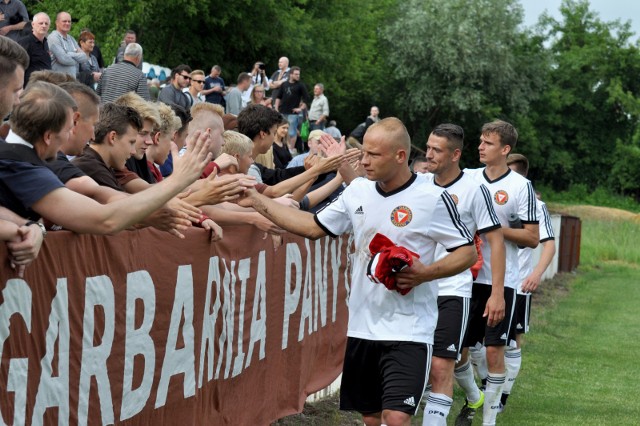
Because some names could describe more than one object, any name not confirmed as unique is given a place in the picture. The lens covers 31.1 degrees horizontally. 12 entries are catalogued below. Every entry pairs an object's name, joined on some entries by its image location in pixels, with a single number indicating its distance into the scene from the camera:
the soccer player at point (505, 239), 10.48
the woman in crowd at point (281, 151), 12.28
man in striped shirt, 13.00
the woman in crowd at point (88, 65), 15.22
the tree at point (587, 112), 89.00
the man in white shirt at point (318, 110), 28.95
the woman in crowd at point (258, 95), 19.87
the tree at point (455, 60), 70.56
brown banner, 4.87
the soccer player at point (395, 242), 7.04
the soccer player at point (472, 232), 8.82
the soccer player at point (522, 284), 11.45
